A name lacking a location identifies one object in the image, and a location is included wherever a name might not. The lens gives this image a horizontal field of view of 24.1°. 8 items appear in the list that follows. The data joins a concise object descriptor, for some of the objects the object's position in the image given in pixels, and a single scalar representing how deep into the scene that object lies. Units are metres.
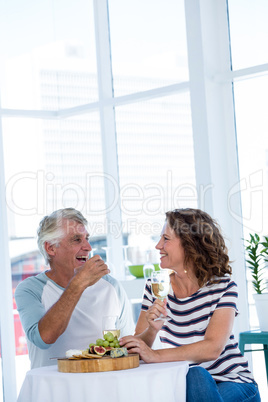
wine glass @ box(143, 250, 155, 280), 4.33
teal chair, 3.64
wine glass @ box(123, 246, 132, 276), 4.86
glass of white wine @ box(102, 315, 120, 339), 2.47
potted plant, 3.80
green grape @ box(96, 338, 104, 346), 2.39
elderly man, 2.79
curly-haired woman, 2.45
